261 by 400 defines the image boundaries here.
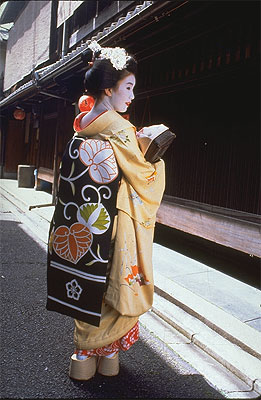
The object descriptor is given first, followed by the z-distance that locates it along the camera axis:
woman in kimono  2.27
